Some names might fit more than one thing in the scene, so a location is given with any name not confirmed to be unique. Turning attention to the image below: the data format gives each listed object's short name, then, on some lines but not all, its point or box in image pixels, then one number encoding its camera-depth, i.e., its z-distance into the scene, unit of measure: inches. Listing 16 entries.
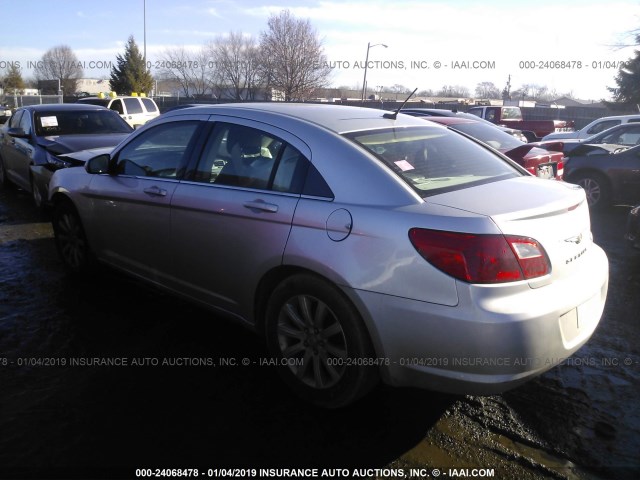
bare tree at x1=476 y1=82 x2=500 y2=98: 3782.0
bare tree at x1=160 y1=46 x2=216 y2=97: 1962.4
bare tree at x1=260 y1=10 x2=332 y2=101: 1513.3
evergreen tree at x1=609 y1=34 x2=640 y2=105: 1457.9
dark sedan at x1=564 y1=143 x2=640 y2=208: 332.5
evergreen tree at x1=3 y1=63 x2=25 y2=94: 2295.2
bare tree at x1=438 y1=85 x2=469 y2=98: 3667.8
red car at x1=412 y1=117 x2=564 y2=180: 263.8
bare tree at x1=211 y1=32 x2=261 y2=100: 1814.7
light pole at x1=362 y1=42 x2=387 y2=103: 1573.6
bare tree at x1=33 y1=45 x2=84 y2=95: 2754.9
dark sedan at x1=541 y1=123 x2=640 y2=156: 404.8
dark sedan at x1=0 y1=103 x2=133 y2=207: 291.7
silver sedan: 95.3
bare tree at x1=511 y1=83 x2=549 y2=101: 3631.9
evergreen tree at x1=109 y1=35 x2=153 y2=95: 1936.5
